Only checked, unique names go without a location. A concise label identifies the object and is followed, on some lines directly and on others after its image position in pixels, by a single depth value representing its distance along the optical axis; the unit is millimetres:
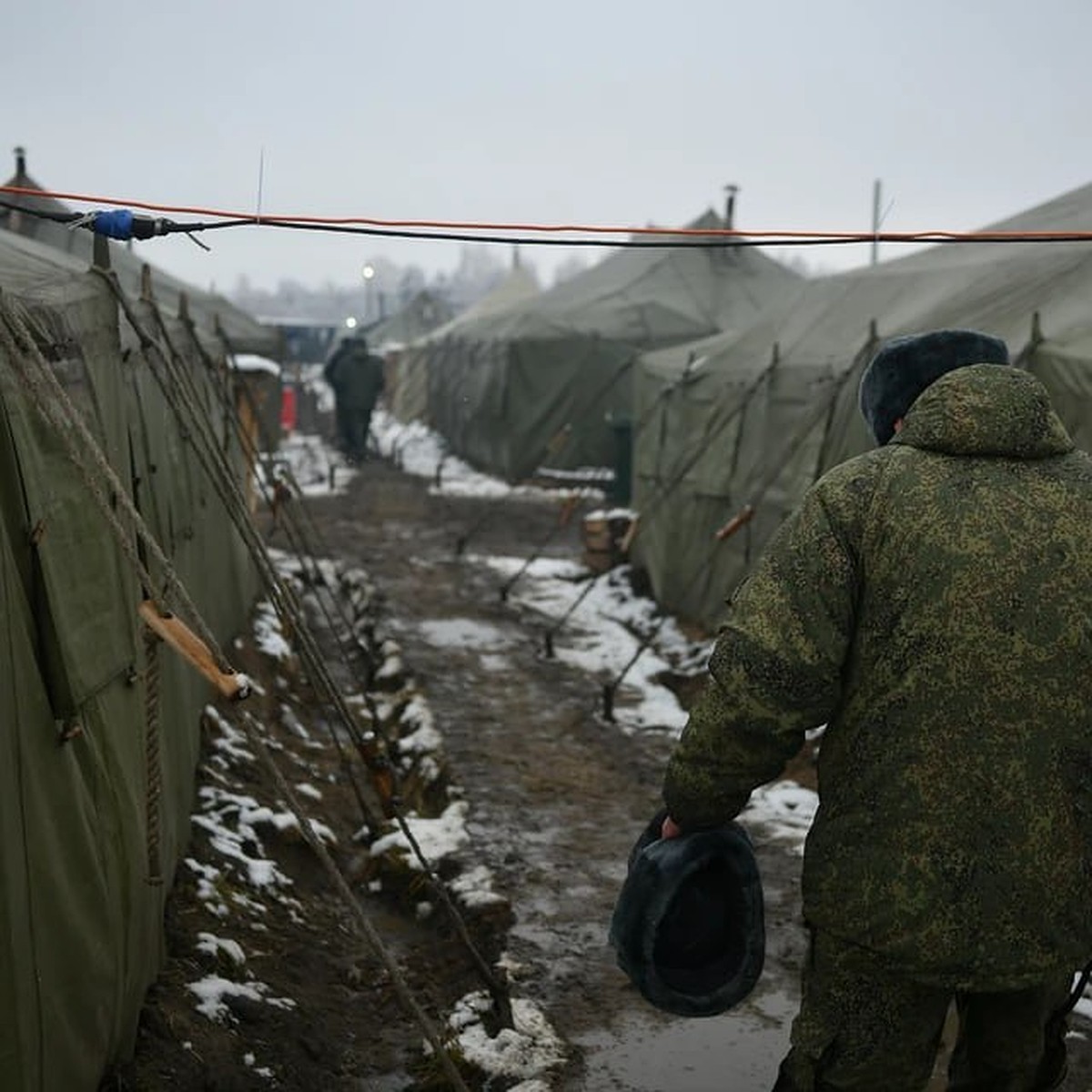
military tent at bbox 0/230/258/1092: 2500
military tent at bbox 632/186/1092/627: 6879
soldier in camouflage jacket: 2174
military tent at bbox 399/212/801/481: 19125
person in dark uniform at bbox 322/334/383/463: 22797
